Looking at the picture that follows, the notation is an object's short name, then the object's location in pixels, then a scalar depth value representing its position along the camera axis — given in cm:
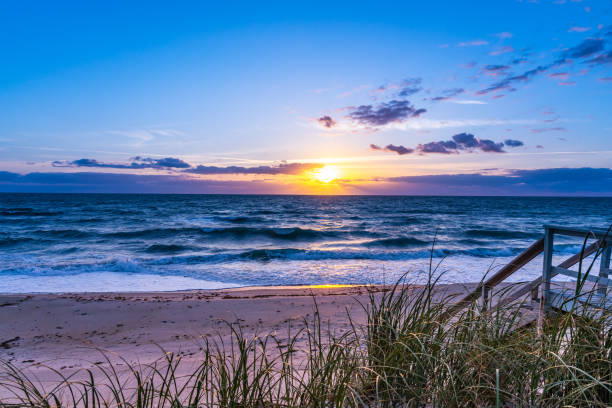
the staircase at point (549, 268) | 392
